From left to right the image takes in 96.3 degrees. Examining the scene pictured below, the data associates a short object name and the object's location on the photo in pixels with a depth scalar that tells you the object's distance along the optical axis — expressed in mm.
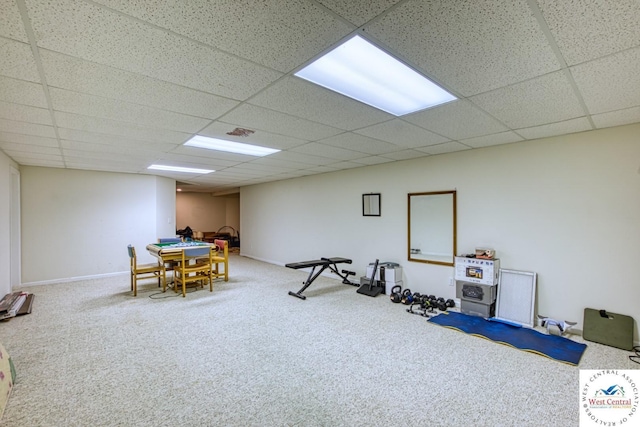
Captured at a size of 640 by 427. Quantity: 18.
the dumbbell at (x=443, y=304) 4000
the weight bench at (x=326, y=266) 4777
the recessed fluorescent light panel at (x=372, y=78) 1732
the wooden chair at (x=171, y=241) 5323
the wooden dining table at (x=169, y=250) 4922
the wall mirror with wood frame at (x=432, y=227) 4348
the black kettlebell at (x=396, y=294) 4359
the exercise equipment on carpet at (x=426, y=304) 3951
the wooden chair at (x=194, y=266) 4877
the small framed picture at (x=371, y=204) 5309
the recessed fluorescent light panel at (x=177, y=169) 5574
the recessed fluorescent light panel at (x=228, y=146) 3609
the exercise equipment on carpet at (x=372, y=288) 4770
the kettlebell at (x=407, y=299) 4281
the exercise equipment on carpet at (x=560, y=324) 3178
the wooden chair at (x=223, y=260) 5719
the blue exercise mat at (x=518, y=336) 2773
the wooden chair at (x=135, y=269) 4828
